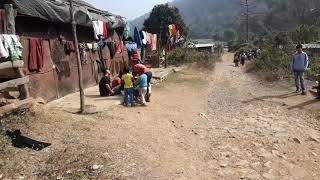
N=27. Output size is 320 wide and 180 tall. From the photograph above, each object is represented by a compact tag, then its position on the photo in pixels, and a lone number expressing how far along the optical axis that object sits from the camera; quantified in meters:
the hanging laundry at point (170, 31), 17.26
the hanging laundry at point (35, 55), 6.71
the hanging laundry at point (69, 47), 8.34
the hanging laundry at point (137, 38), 13.56
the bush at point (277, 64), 12.55
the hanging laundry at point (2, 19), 5.83
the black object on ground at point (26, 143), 4.81
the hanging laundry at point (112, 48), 11.35
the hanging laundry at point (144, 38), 13.92
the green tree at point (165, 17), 30.07
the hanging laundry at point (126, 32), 12.85
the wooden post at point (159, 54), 16.07
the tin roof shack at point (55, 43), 6.65
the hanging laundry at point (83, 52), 9.11
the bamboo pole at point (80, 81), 6.24
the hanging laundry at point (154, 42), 15.39
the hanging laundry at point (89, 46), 9.44
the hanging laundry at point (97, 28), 9.69
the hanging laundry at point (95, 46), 9.87
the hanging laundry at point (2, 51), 5.51
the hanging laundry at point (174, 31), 17.53
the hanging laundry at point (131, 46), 13.35
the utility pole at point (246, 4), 39.56
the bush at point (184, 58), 18.97
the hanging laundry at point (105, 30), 10.30
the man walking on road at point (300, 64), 8.51
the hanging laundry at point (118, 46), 11.87
